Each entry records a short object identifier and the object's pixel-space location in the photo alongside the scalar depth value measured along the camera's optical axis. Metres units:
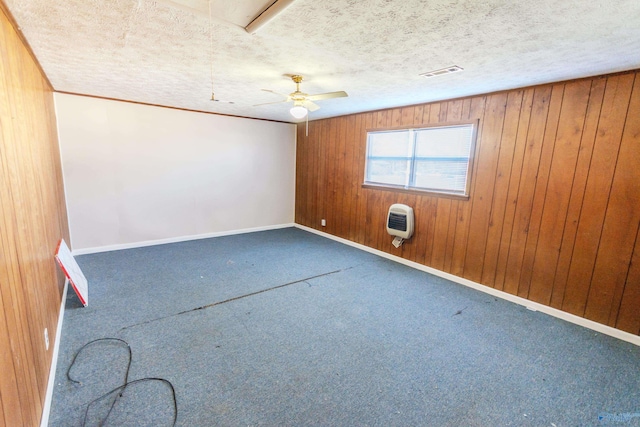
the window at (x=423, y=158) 3.59
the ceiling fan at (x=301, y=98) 2.83
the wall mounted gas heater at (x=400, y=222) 4.04
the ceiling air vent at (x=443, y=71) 2.48
